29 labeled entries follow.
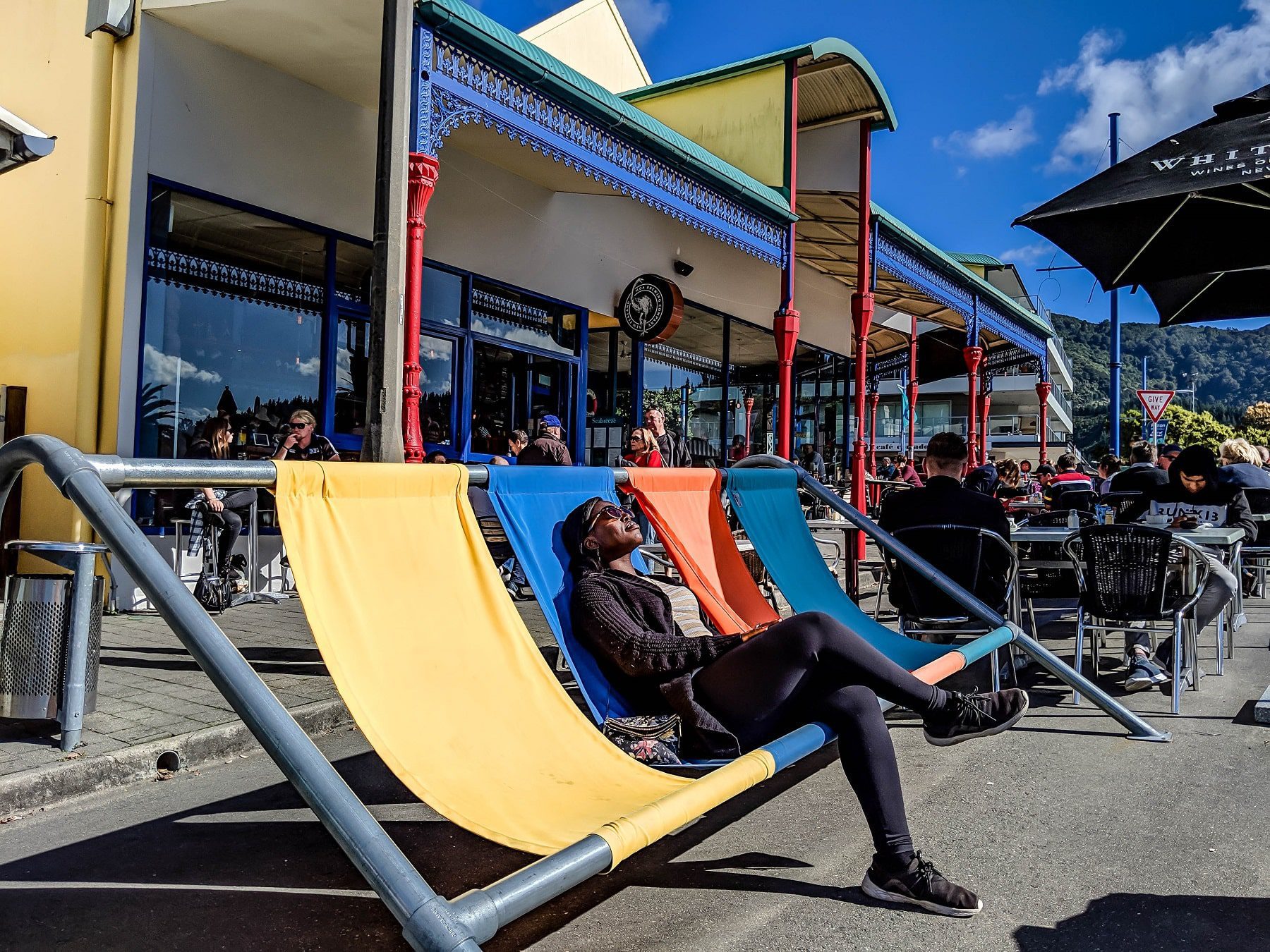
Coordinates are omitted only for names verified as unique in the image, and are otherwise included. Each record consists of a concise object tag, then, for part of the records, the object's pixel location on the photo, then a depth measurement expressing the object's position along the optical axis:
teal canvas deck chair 4.61
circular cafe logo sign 12.55
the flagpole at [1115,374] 19.84
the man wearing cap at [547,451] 8.68
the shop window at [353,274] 9.26
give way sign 16.88
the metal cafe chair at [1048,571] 7.20
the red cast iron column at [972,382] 17.47
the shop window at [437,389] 10.35
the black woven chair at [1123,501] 8.05
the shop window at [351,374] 9.38
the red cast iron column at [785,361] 10.98
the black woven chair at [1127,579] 5.50
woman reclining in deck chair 2.92
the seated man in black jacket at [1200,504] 5.95
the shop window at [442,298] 10.13
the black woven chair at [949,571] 5.41
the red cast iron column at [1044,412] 21.77
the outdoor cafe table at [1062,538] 5.95
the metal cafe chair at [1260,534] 8.73
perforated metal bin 4.15
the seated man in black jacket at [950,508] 5.47
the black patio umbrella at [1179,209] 5.24
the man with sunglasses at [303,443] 7.63
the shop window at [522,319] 10.94
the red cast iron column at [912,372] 20.83
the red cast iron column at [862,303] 12.15
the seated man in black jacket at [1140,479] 8.63
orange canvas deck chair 4.37
